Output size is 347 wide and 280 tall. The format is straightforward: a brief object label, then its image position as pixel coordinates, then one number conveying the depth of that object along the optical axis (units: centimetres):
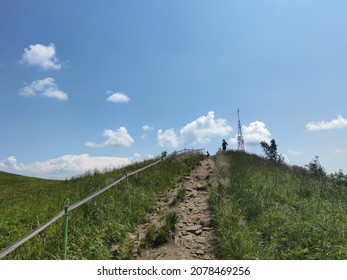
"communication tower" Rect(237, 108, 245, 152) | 5291
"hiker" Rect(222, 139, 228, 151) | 3535
